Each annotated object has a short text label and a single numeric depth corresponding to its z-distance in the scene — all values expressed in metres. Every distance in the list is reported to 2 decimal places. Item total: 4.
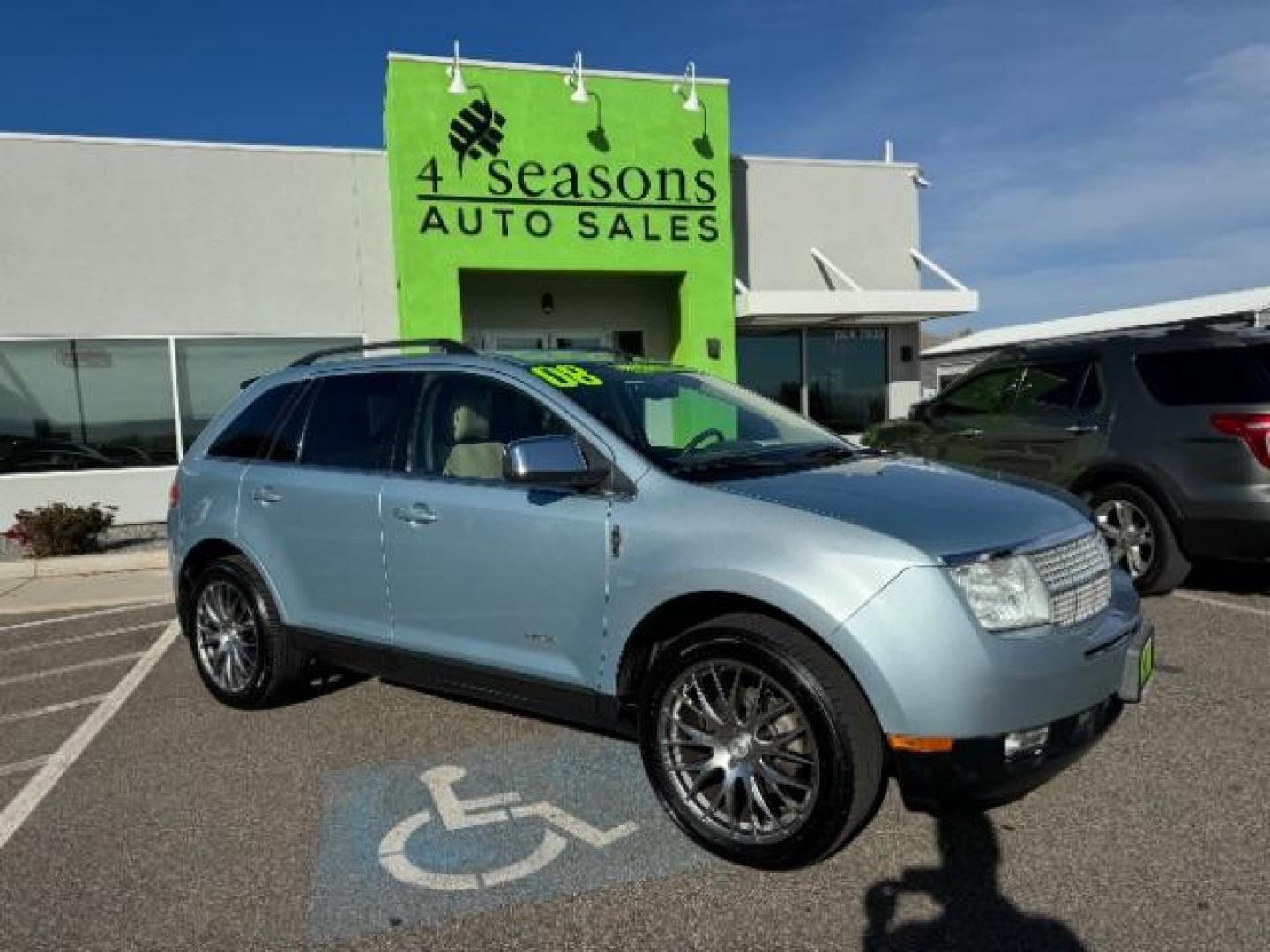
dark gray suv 5.66
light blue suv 2.72
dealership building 11.45
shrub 9.33
